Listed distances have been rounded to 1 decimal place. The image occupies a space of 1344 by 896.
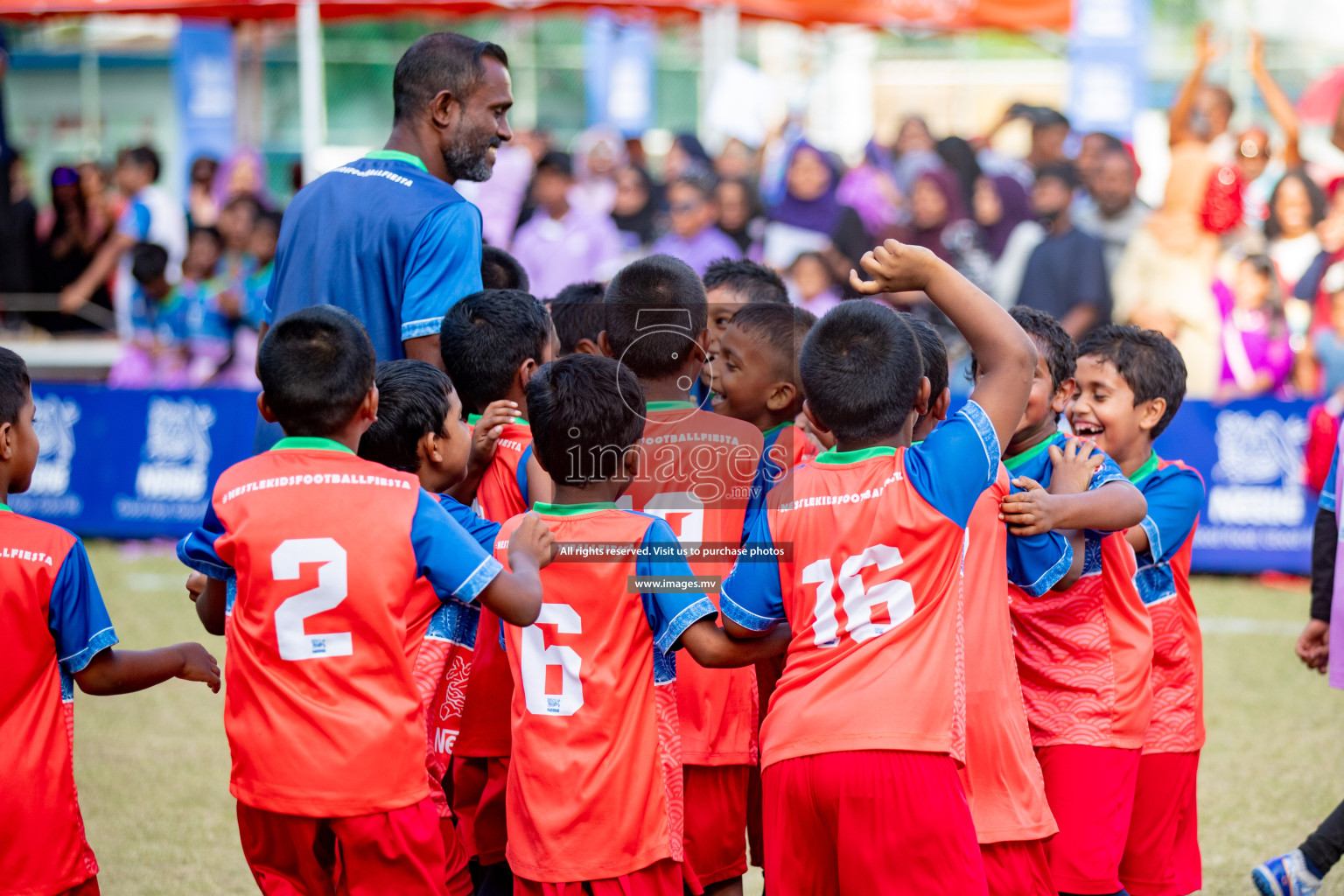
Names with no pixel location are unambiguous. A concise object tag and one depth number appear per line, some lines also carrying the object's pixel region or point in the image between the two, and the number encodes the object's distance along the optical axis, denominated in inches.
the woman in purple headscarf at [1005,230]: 807.1
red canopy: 1085.1
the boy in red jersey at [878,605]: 212.1
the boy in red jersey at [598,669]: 225.0
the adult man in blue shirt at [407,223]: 284.7
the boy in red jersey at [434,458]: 245.6
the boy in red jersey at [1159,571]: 278.8
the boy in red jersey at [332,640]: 217.6
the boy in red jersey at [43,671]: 232.7
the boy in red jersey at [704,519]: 264.5
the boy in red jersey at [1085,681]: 255.0
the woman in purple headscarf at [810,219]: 836.0
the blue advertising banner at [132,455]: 790.5
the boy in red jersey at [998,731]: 230.7
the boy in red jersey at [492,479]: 267.9
